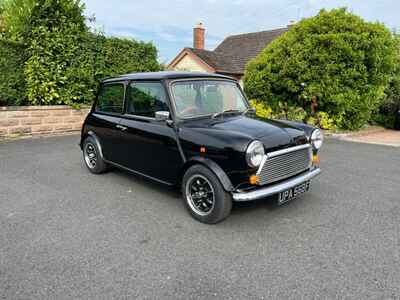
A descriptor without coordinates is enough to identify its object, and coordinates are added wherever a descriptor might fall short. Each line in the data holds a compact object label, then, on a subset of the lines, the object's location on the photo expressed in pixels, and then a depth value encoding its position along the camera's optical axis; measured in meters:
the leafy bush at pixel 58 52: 8.30
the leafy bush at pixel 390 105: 11.18
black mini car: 3.16
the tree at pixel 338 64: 8.95
